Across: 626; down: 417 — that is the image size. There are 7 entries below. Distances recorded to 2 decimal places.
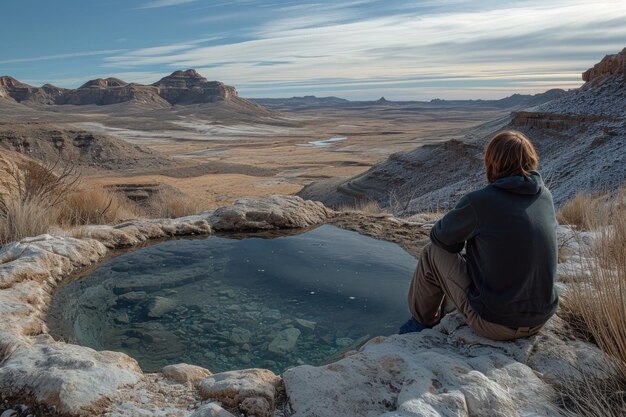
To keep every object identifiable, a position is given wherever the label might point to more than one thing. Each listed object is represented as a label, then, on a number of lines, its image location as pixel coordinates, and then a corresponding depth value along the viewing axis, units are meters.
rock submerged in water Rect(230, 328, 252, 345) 3.70
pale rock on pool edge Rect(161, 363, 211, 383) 2.71
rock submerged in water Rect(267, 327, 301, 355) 3.58
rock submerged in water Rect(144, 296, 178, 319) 4.12
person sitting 2.63
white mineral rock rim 2.33
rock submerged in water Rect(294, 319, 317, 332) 3.88
